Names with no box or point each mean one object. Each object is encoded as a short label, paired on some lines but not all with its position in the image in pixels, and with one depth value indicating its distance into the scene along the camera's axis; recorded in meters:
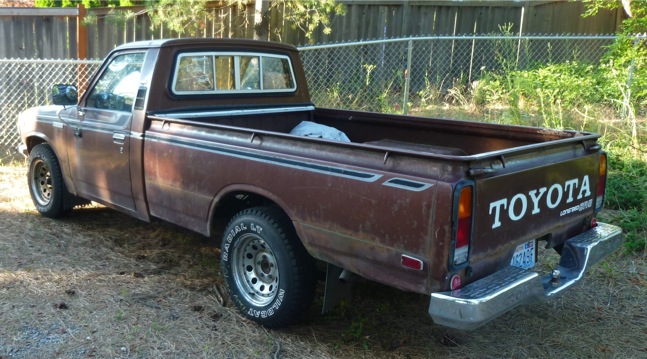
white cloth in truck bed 5.39
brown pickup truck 3.24
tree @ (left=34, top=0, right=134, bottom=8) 11.34
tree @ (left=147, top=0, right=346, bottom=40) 8.24
